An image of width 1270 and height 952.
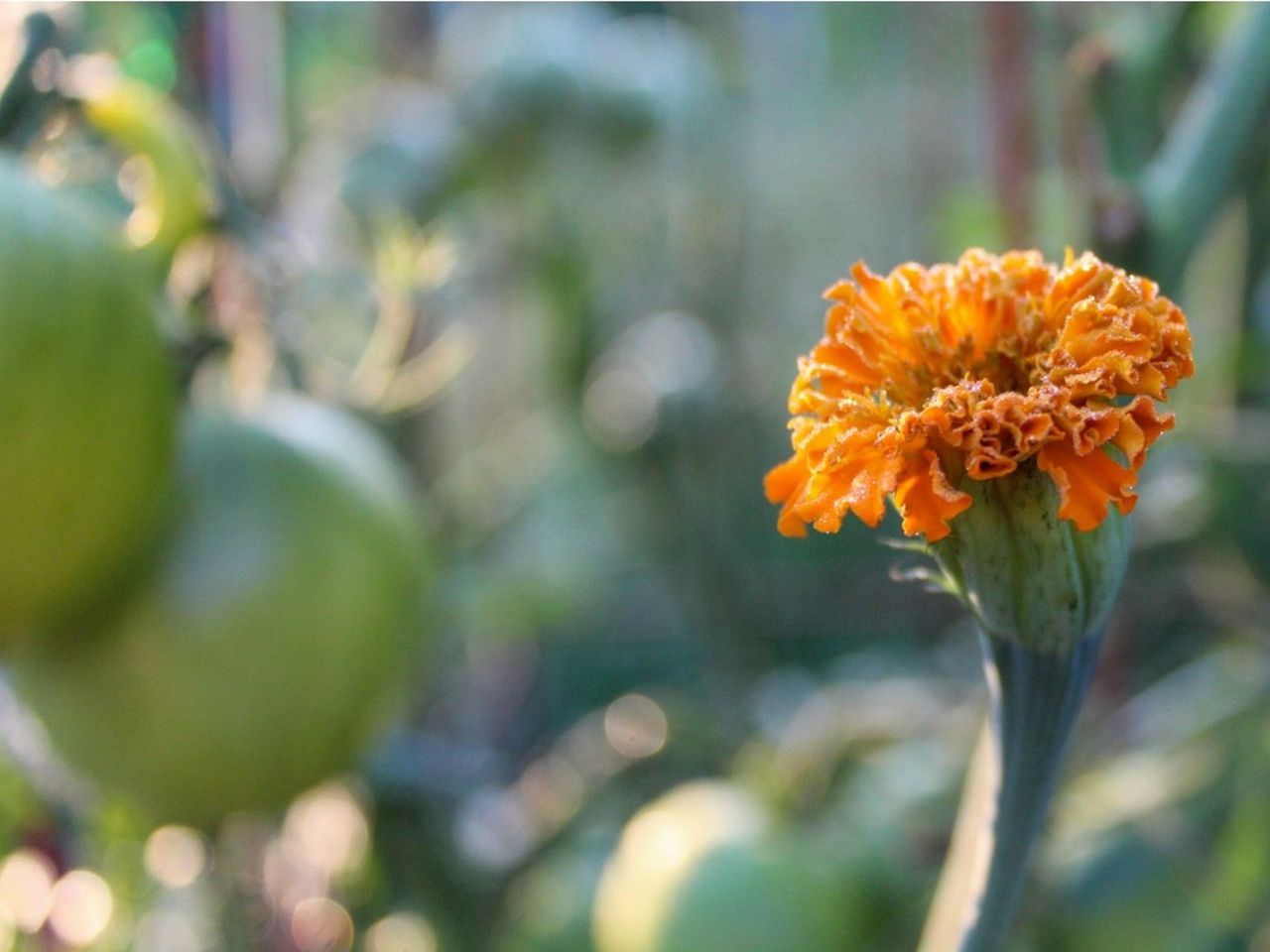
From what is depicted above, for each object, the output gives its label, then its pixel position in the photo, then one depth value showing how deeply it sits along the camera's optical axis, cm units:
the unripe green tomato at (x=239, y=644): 38
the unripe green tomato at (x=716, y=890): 45
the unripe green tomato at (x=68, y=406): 32
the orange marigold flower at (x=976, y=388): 19
